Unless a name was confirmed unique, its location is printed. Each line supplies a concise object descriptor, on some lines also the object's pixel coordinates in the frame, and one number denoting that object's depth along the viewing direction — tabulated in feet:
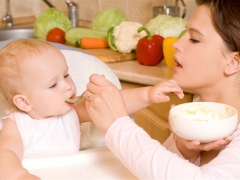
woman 3.15
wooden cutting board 7.15
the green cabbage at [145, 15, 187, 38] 7.14
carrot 7.89
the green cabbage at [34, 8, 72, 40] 9.00
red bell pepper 6.75
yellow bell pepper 6.44
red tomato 8.54
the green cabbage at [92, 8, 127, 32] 8.44
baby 3.89
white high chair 4.89
